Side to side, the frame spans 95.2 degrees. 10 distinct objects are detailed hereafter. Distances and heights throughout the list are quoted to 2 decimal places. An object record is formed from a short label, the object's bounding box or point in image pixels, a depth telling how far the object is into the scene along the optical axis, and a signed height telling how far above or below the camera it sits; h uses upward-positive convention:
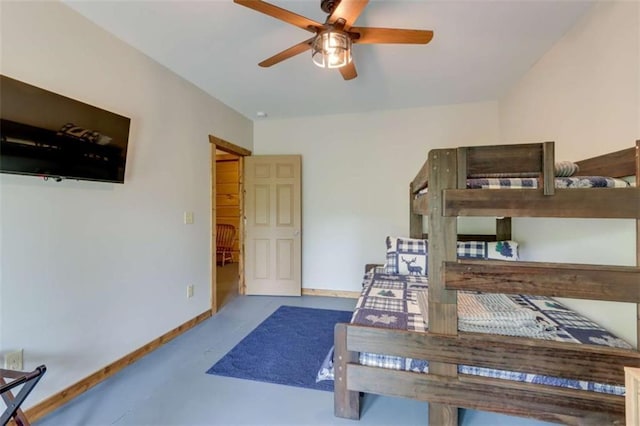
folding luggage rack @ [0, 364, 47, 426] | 1.21 -0.75
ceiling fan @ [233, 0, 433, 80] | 1.45 +1.05
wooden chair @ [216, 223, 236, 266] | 6.27 -0.43
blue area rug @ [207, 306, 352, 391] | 2.10 -1.10
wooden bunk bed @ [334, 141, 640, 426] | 1.29 -0.44
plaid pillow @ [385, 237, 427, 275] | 2.98 -0.37
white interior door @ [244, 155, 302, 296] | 4.02 -0.07
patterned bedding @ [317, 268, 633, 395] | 1.48 -0.59
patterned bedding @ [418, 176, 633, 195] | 1.40 +0.19
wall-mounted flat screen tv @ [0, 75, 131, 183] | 1.46 +0.47
